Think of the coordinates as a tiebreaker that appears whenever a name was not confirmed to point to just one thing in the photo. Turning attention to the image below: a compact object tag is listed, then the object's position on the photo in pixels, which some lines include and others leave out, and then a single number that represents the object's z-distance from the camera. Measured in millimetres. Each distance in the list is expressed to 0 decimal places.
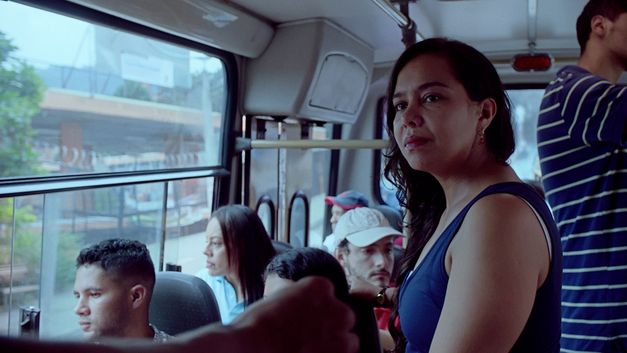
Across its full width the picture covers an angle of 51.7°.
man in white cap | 3158
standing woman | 1140
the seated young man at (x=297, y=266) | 1789
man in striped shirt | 1626
